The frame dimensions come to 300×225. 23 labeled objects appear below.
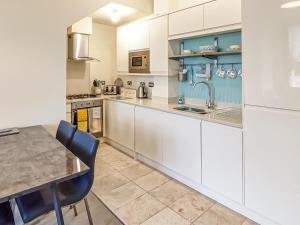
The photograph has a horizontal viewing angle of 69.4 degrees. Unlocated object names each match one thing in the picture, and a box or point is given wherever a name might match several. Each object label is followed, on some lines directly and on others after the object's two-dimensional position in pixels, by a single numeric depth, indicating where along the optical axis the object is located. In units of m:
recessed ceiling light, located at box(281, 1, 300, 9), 1.45
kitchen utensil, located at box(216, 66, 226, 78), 2.65
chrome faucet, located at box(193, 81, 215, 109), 2.79
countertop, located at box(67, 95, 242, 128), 2.00
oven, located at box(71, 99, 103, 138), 3.42
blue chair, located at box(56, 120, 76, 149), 1.92
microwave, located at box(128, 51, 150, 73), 3.43
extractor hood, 3.53
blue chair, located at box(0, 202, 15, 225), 1.26
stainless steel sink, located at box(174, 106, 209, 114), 2.66
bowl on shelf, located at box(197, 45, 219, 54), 2.61
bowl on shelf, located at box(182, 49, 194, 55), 2.89
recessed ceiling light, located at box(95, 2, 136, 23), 3.17
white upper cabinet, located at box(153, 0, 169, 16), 3.02
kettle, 3.75
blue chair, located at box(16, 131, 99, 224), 1.38
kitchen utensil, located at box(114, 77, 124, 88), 4.36
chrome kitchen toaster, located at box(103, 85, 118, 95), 4.24
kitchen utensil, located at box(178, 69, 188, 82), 3.09
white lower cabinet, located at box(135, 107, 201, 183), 2.31
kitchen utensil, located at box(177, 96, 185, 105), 3.15
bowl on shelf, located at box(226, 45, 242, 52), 2.36
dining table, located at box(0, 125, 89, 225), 1.09
